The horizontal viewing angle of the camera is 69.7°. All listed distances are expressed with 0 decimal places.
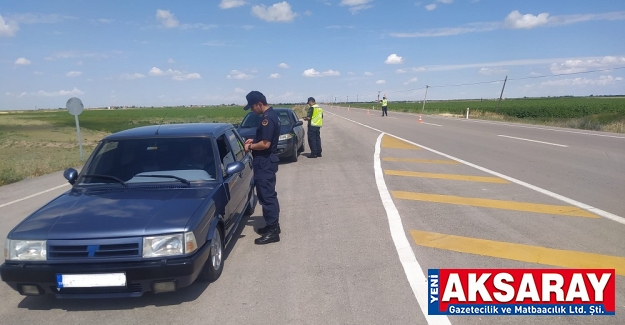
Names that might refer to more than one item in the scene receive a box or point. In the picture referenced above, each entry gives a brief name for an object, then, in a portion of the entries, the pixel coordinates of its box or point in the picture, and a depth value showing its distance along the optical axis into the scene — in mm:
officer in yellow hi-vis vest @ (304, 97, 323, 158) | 13203
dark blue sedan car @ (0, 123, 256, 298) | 3637
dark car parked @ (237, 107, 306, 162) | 12398
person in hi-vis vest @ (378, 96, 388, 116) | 42106
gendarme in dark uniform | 5398
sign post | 16047
